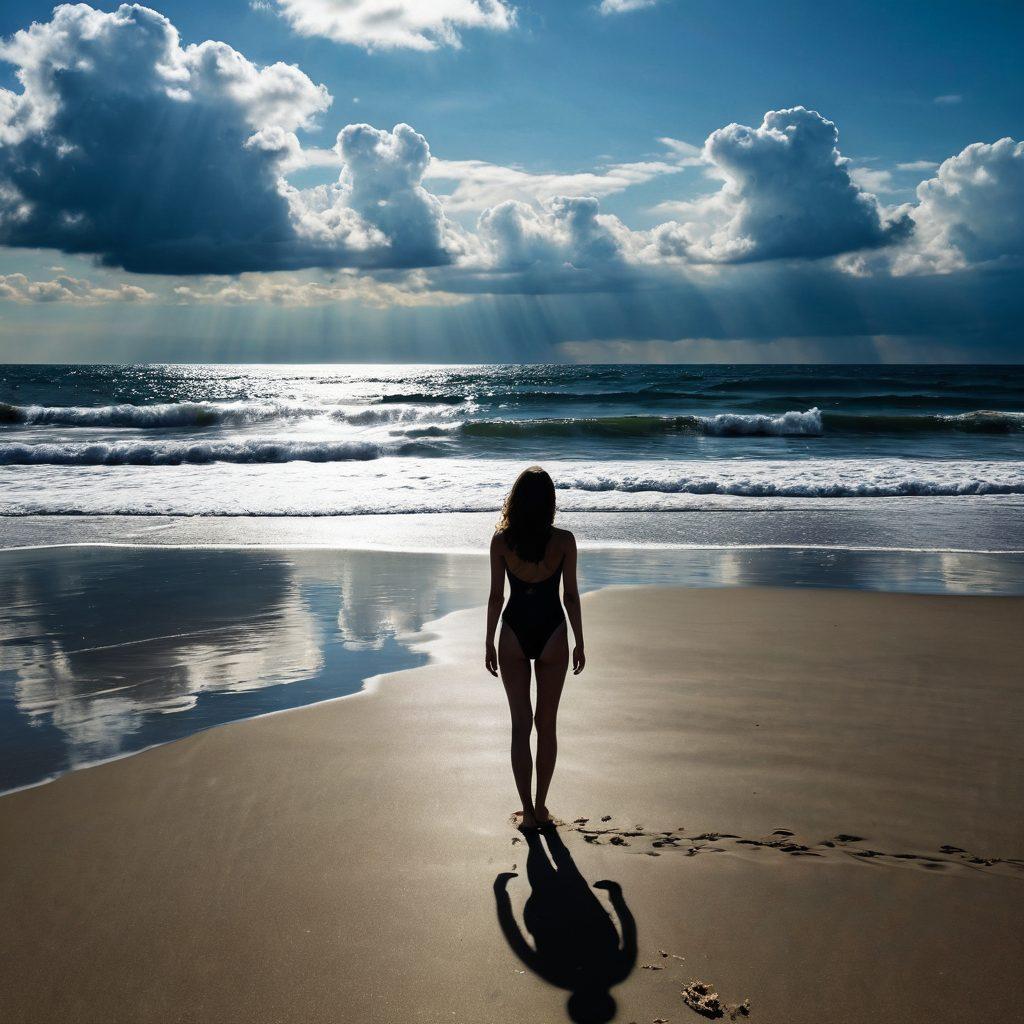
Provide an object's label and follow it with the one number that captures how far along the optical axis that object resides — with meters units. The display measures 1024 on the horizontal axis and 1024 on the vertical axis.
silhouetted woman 3.86
